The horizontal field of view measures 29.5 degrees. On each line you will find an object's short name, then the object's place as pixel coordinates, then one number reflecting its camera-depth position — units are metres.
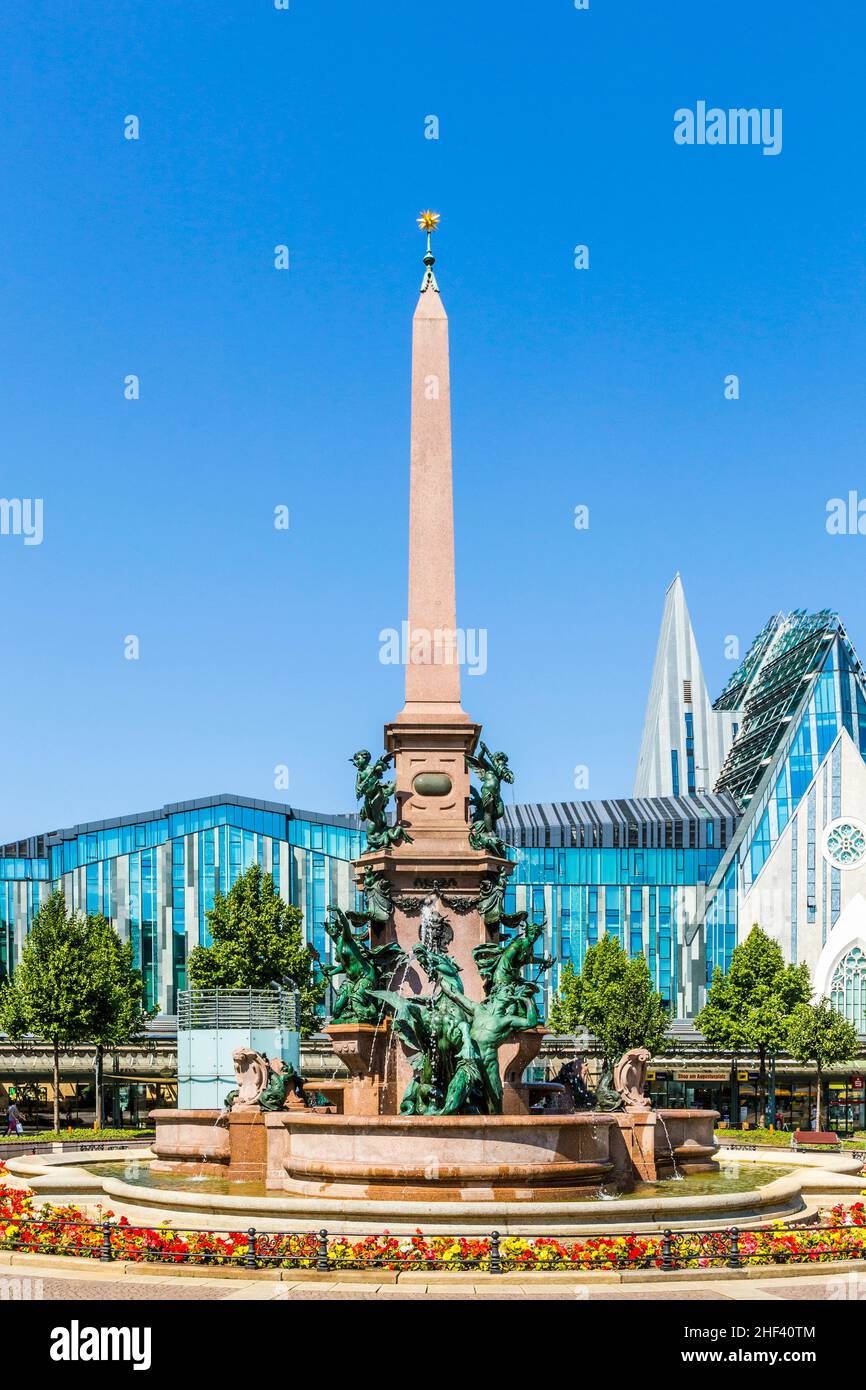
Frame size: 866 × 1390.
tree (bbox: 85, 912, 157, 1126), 66.00
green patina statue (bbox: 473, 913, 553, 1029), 31.06
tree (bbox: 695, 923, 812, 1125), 76.88
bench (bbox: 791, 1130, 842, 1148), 60.84
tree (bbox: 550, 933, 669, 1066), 76.88
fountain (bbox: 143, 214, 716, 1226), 26.80
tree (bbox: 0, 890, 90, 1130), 65.00
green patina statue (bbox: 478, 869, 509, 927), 35.50
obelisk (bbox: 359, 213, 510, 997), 35.59
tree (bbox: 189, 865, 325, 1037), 69.38
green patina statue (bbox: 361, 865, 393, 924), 35.37
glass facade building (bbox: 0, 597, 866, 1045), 110.00
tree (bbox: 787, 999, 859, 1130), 75.56
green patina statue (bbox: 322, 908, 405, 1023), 34.38
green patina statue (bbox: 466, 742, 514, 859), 35.91
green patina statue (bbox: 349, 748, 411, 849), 36.09
